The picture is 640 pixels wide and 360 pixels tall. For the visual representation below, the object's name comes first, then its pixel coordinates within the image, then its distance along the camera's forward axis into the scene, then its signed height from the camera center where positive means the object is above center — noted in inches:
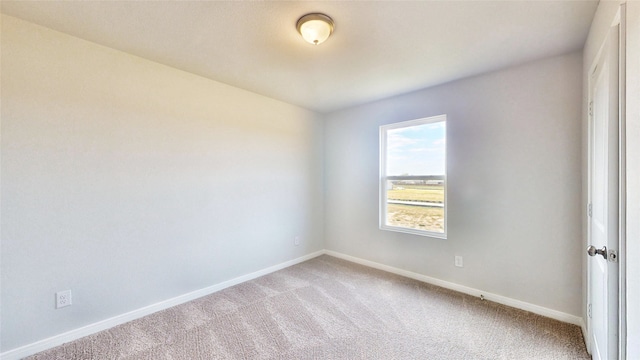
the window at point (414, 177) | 120.0 +1.1
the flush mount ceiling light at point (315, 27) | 68.0 +41.8
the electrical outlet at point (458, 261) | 111.8 -36.1
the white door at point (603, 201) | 45.4 -4.7
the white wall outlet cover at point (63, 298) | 77.5 -36.7
